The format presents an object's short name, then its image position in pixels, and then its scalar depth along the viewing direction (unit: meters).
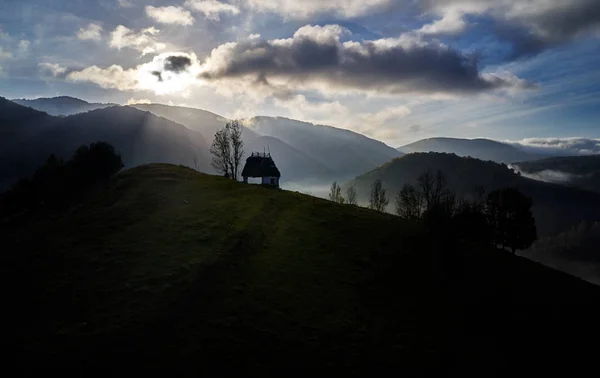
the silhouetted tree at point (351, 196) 161.31
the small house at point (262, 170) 98.38
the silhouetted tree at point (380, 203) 137.80
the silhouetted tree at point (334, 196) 147.23
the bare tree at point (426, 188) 112.41
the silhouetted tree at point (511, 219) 87.81
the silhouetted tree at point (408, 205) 120.47
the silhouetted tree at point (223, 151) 116.25
